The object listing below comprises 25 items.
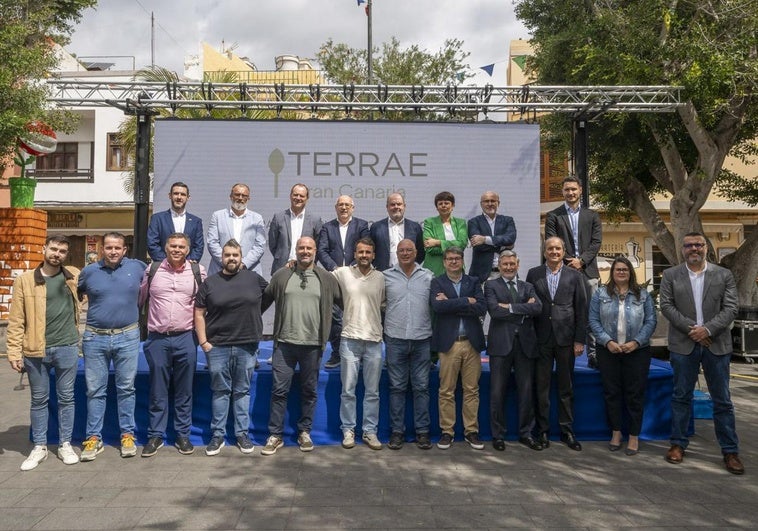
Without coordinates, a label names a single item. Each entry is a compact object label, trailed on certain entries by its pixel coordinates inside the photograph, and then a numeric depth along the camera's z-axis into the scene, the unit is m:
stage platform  5.14
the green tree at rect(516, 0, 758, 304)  8.84
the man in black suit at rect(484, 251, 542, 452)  4.97
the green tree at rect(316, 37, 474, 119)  17.67
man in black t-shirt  4.79
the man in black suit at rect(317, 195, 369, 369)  5.64
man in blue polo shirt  4.70
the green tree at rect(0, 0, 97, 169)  9.91
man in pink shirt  4.79
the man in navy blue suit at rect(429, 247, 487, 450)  5.00
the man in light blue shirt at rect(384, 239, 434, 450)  5.03
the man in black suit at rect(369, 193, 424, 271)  5.67
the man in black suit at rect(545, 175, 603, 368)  5.68
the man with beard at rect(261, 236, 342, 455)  4.90
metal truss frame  7.92
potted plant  12.30
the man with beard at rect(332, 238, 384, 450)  5.00
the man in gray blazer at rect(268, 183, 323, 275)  5.65
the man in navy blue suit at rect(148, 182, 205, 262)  5.52
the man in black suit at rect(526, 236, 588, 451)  5.02
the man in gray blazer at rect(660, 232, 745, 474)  4.65
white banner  8.14
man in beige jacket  4.51
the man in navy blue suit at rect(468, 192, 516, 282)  5.73
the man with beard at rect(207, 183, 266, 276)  5.57
